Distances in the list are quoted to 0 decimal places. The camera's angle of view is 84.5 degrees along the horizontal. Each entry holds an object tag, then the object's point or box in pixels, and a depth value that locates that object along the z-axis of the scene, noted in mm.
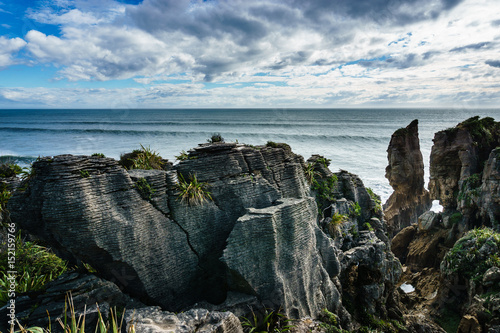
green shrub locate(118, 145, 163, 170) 10995
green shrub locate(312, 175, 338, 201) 13148
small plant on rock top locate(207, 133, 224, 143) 11441
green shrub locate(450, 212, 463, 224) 20228
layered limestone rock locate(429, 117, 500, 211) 20344
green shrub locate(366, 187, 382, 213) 15086
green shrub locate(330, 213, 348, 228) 11938
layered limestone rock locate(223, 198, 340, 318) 8289
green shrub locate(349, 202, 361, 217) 13391
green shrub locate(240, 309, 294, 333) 7629
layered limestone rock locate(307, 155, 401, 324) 11047
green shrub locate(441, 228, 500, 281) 12859
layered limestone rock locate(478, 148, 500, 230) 17188
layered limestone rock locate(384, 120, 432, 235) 25984
